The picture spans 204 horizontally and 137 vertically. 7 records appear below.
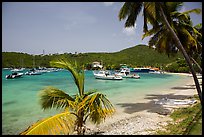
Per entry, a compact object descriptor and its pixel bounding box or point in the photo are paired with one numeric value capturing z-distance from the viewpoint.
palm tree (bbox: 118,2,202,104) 7.32
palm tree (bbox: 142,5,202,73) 10.69
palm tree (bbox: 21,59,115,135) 3.46
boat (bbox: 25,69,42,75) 61.39
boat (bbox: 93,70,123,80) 41.55
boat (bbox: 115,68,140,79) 46.18
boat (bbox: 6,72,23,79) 47.51
